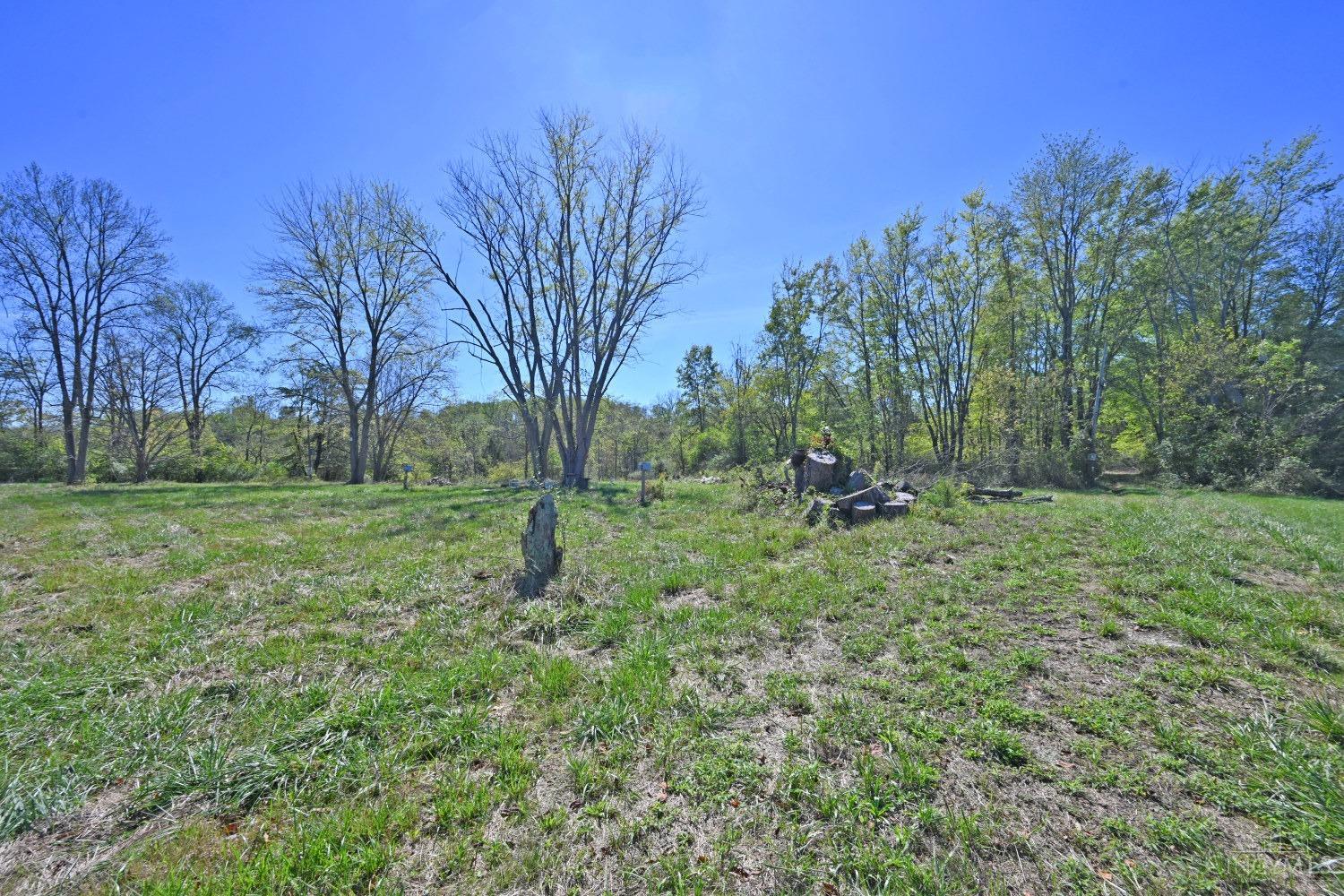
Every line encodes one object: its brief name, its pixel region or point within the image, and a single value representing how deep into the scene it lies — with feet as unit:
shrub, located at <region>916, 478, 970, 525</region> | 25.21
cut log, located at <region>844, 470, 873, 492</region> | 30.19
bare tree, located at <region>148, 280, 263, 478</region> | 86.58
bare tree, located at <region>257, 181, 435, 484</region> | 72.74
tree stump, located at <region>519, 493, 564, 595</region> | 16.71
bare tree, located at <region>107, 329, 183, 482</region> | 79.20
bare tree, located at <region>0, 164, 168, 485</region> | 62.03
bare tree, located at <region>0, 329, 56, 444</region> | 65.46
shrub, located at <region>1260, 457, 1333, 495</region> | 45.60
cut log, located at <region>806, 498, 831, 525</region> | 27.30
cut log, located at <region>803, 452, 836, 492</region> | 31.48
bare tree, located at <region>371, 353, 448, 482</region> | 87.01
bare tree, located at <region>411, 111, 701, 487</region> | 58.90
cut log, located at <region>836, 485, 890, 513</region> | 27.09
